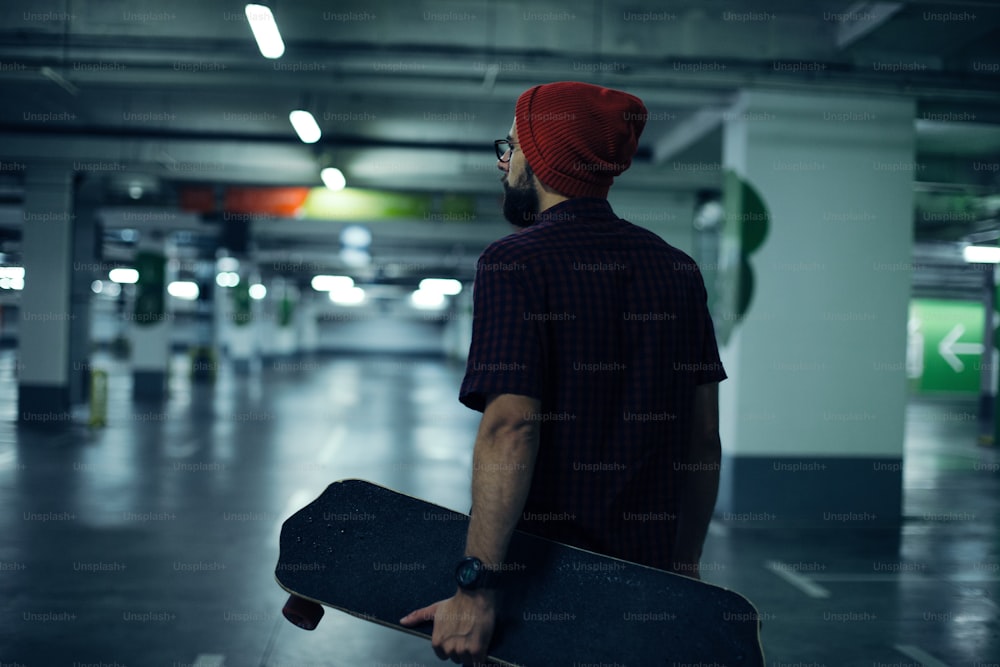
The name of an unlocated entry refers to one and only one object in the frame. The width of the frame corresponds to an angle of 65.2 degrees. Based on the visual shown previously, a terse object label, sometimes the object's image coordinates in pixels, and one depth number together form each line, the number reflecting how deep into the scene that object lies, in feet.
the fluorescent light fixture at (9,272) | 87.89
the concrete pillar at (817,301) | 22.85
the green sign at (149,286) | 54.44
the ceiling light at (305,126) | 23.04
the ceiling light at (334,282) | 82.43
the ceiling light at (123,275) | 72.08
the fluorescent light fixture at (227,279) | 80.84
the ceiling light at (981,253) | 37.65
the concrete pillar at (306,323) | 145.18
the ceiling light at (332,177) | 31.47
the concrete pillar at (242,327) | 82.33
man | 4.43
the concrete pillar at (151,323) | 54.75
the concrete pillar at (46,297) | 39.32
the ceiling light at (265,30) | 15.62
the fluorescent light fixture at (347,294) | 121.98
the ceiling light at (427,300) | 132.67
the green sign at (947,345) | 83.46
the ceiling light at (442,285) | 83.62
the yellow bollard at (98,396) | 38.91
